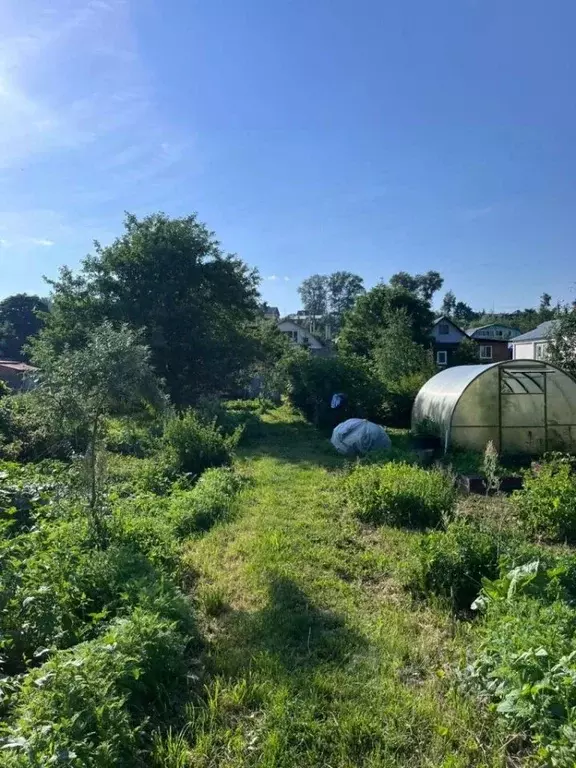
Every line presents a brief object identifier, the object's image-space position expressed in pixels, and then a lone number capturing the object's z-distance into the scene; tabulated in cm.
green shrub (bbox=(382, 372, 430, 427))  1636
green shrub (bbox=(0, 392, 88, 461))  990
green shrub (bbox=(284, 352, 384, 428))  1602
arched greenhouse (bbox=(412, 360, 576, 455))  1069
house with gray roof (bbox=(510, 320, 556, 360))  2789
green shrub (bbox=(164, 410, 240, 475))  934
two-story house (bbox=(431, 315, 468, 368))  3675
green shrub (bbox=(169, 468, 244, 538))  614
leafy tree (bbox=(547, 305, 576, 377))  1639
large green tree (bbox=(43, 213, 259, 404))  1656
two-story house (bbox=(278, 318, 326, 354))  5281
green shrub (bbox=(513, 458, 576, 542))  569
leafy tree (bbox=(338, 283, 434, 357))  3034
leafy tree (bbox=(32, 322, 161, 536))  531
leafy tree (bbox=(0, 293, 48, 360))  4938
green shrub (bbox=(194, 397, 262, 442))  1374
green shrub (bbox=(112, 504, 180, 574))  457
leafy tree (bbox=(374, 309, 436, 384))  1883
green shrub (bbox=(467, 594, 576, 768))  222
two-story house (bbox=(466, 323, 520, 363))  4181
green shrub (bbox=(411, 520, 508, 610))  425
